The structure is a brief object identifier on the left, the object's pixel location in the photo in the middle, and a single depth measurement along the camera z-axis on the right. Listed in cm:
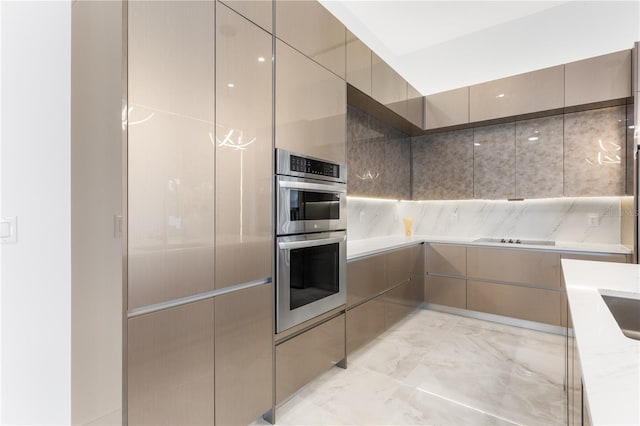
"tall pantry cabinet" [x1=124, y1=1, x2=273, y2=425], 122
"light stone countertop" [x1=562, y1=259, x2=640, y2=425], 52
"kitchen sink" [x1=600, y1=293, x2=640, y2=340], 126
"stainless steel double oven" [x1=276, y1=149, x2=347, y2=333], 185
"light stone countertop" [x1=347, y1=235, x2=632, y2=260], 283
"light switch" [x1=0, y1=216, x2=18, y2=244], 135
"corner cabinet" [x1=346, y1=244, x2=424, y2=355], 257
